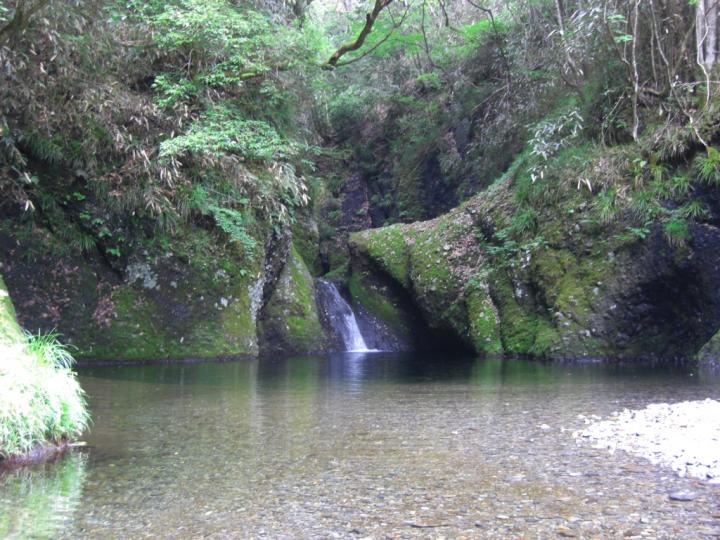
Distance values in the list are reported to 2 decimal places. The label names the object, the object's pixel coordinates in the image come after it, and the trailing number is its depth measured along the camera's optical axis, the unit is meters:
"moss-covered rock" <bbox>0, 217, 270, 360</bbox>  11.82
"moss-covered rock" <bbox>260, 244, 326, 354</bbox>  15.21
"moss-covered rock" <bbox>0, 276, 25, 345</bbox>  5.65
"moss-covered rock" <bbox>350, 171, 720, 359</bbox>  11.79
